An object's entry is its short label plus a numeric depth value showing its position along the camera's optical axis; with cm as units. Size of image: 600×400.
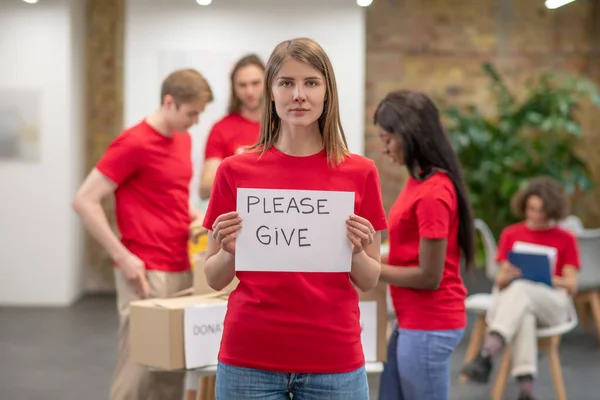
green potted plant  751
